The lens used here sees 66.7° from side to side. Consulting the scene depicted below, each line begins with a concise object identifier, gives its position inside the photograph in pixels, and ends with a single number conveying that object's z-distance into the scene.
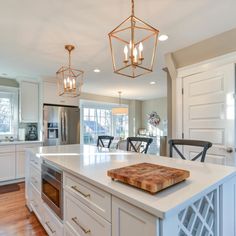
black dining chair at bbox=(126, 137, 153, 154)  2.31
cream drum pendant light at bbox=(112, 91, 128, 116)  6.00
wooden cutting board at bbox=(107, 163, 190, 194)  0.89
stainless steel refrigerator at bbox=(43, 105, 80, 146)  4.41
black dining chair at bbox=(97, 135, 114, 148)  3.08
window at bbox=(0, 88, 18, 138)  4.46
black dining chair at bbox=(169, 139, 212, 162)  1.72
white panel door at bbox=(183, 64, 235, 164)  2.47
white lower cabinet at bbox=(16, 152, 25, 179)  4.08
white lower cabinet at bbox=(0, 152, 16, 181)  3.88
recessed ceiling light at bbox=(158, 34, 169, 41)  2.37
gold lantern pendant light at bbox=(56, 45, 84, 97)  2.67
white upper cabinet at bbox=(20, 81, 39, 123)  4.37
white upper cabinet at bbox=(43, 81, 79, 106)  4.47
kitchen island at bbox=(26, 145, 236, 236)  0.80
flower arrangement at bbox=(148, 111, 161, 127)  7.75
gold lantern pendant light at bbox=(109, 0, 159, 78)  1.39
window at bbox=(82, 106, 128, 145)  6.86
